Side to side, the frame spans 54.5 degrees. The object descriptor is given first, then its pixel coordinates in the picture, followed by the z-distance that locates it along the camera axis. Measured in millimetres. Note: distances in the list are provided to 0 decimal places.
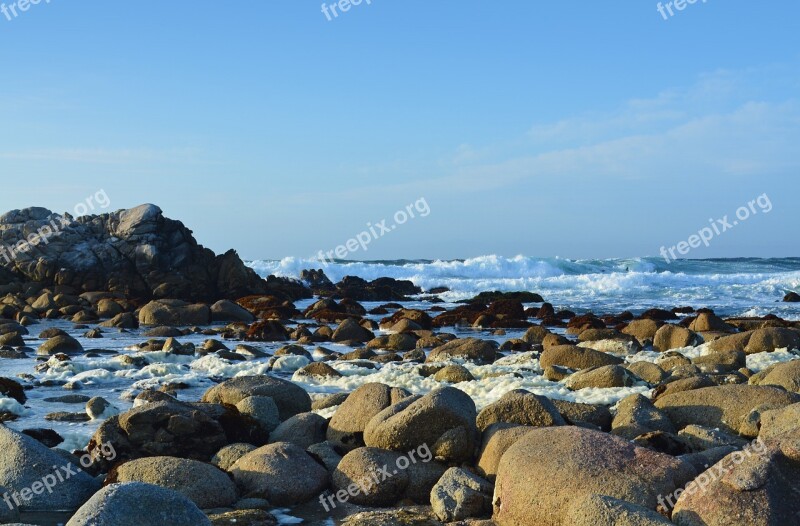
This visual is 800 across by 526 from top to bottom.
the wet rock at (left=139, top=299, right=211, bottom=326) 25578
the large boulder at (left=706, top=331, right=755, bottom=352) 15586
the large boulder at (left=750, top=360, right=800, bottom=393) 10391
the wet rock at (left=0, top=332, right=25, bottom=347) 18016
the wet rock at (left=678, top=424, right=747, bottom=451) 7547
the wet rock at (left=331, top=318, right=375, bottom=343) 20525
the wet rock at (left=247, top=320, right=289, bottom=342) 20906
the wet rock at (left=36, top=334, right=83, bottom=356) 16625
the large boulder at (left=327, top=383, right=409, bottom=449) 8273
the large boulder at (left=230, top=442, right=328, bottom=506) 6930
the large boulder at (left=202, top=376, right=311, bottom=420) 9781
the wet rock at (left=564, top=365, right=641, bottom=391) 11664
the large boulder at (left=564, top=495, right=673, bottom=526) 4988
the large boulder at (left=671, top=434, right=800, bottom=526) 5273
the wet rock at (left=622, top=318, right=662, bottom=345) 19781
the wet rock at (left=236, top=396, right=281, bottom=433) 8844
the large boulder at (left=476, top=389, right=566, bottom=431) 7832
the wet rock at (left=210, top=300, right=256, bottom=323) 26766
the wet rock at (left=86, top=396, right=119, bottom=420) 10016
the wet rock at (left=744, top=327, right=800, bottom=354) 15367
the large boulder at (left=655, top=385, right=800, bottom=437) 8594
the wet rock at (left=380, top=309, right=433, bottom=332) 25062
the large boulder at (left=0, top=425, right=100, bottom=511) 6695
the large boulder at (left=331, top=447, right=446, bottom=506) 6980
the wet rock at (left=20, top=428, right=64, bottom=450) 8477
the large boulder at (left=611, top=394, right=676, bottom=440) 8180
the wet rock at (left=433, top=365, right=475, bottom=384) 12914
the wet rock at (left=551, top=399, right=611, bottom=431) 8844
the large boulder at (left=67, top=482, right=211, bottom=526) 4453
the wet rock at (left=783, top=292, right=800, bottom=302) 37031
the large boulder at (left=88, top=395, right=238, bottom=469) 7836
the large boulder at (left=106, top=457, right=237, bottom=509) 6648
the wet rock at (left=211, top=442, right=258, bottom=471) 7627
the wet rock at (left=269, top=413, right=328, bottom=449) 8516
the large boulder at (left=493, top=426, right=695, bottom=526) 5723
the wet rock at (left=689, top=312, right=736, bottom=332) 21500
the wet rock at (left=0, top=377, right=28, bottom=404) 11008
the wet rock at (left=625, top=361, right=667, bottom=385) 12138
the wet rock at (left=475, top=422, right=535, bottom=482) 7020
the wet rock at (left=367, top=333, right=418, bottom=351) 18484
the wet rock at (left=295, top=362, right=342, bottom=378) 13703
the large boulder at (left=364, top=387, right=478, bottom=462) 7285
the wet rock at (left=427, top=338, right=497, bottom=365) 15430
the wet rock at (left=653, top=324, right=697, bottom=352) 17547
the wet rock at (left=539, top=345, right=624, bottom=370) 14031
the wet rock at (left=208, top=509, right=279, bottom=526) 6074
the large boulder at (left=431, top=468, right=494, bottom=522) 6332
